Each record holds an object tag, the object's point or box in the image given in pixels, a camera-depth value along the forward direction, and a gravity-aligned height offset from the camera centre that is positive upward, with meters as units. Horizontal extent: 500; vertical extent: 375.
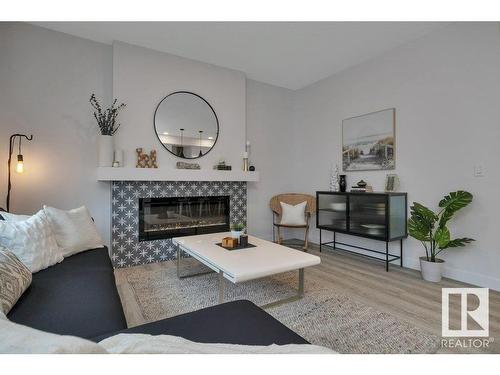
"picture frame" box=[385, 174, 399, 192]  3.22 +0.07
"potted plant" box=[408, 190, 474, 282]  2.53 -0.40
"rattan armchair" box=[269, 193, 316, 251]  4.07 -0.25
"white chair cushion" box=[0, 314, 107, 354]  0.53 -0.33
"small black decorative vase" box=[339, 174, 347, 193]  3.74 +0.08
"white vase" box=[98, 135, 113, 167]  3.04 +0.43
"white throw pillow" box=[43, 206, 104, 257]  2.11 -0.37
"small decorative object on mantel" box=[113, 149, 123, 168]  3.11 +0.34
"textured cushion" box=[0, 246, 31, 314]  1.15 -0.45
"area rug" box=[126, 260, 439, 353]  1.62 -0.94
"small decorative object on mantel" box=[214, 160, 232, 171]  3.83 +0.31
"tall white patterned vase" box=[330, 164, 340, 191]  3.94 +0.14
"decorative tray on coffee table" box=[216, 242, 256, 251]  2.41 -0.55
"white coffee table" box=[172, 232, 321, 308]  1.85 -0.56
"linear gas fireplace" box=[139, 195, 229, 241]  3.41 -0.40
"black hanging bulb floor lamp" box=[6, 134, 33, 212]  2.52 +0.30
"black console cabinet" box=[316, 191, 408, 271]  3.05 -0.35
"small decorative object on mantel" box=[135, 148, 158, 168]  3.30 +0.36
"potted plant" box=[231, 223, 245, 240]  2.57 -0.42
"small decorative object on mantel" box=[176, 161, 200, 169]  3.56 +0.31
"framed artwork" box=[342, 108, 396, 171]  3.34 +0.64
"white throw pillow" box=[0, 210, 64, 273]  1.67 -0.36
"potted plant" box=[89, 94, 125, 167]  3.04 +0.69
